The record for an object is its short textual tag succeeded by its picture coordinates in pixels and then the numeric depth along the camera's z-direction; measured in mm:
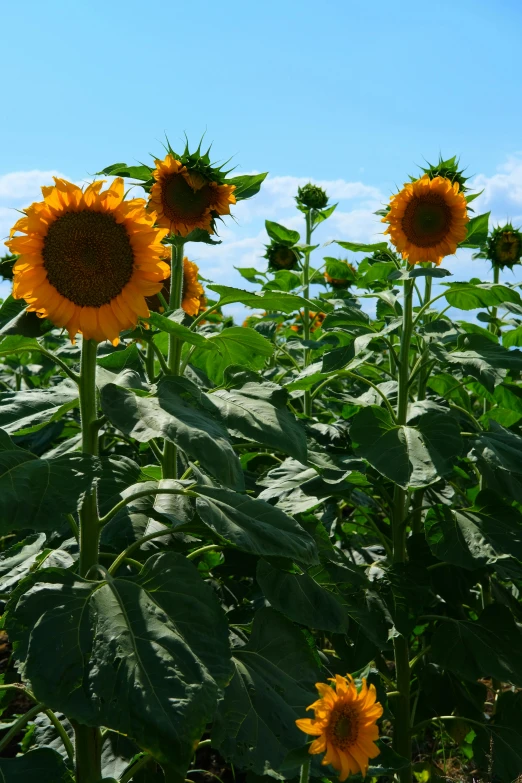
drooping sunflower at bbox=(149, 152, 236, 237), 2150
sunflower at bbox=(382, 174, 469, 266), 2893
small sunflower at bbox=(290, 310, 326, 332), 4082
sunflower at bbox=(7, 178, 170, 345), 1637
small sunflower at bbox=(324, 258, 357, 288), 3582
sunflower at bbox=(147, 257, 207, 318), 2863
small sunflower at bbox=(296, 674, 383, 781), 1470
